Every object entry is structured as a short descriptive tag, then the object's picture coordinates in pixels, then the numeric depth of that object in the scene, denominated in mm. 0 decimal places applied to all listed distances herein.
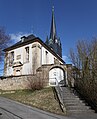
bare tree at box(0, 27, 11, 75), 16464
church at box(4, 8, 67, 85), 15401
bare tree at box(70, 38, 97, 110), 7084
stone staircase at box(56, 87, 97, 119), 5980
